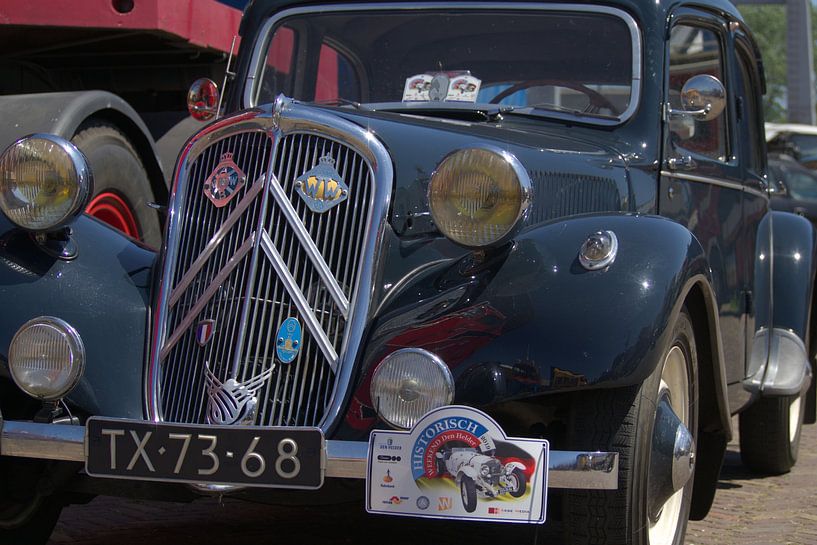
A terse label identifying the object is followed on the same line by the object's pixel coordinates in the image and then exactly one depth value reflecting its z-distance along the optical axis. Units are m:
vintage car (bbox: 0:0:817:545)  2.89
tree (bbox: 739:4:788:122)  46.87
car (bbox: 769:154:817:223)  14.35
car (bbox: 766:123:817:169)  17.53
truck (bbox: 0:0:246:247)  4.99
